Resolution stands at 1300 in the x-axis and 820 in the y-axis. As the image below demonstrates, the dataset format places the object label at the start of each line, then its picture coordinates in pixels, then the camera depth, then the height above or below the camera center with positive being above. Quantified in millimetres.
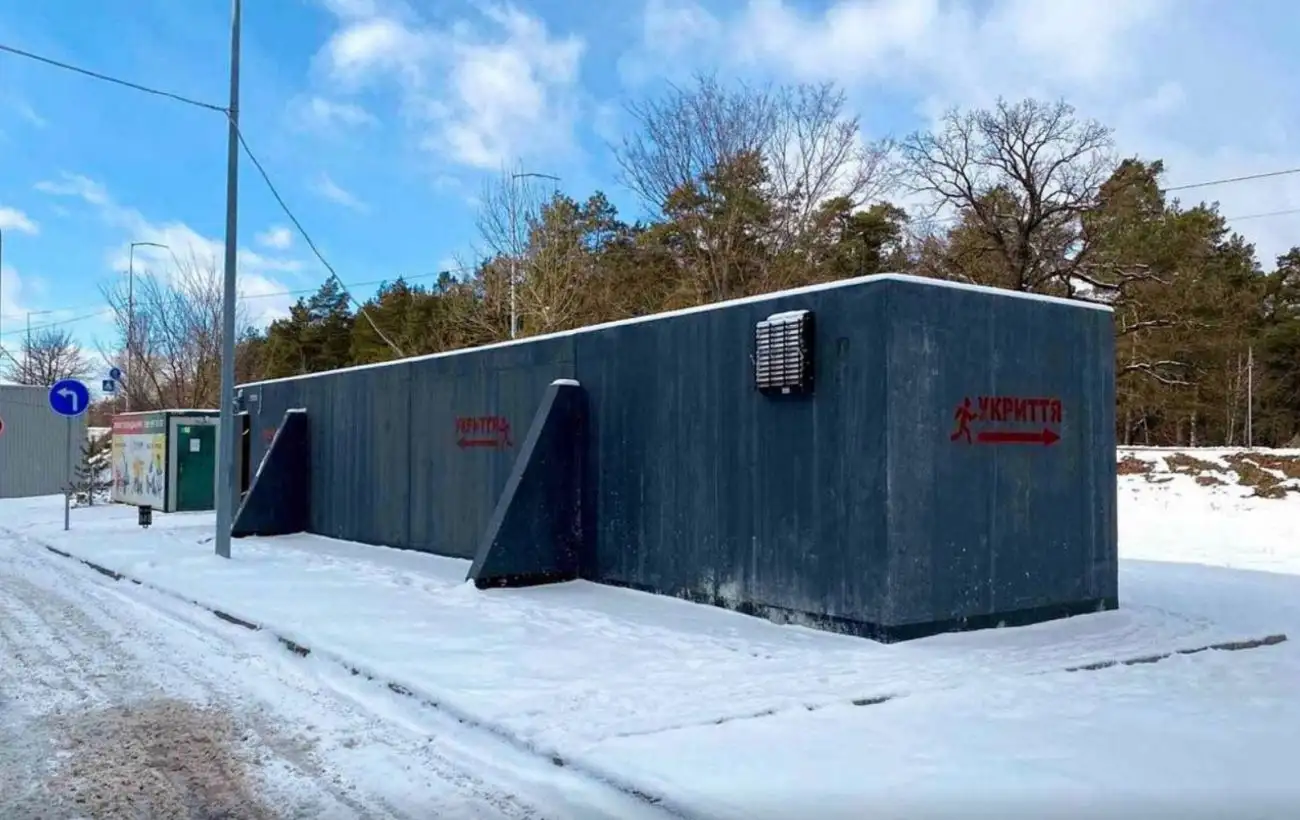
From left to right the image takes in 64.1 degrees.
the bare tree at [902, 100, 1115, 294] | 33250 +7797
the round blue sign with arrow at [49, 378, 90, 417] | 17406 +536
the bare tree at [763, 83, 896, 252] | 27500 +6654
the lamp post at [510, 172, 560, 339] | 27486 +3526
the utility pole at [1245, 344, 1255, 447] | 41438 +2305
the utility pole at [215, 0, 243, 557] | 14547 +1319
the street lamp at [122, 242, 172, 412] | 35319 +3551
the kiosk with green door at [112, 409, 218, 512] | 22500 -643
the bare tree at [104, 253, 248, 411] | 36969 +2725
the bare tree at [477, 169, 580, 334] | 28578 +4603
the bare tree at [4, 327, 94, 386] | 55625 +3556
